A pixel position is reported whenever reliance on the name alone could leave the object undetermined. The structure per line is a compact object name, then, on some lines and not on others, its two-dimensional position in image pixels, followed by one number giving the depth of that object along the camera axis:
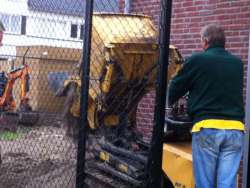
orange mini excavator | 12.27
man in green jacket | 3.61
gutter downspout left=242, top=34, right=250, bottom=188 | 4.55
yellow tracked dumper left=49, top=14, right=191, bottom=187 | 4.84
